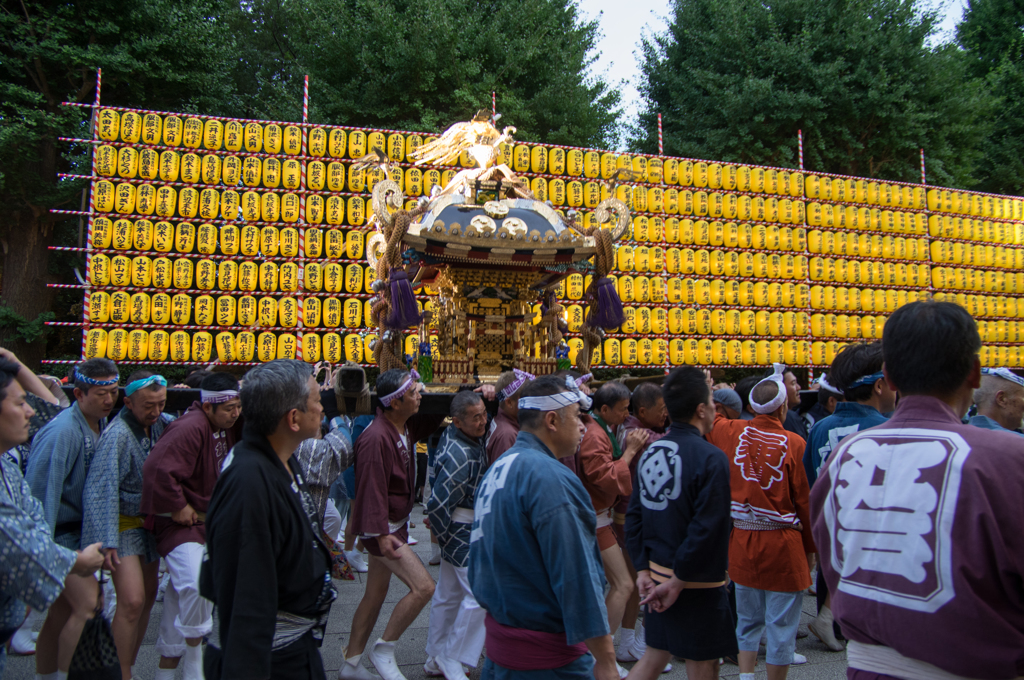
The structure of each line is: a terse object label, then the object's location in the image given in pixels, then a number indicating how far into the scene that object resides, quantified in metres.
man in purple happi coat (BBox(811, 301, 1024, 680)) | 1.52
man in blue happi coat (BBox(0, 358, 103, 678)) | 1.93
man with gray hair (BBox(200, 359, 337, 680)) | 1.91
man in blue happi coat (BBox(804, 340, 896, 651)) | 3.33
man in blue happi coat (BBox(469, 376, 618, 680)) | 2.06
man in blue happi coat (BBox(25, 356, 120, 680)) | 3.30
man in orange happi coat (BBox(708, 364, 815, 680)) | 3.47
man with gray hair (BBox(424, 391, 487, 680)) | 3.85
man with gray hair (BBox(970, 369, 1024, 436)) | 3.33
